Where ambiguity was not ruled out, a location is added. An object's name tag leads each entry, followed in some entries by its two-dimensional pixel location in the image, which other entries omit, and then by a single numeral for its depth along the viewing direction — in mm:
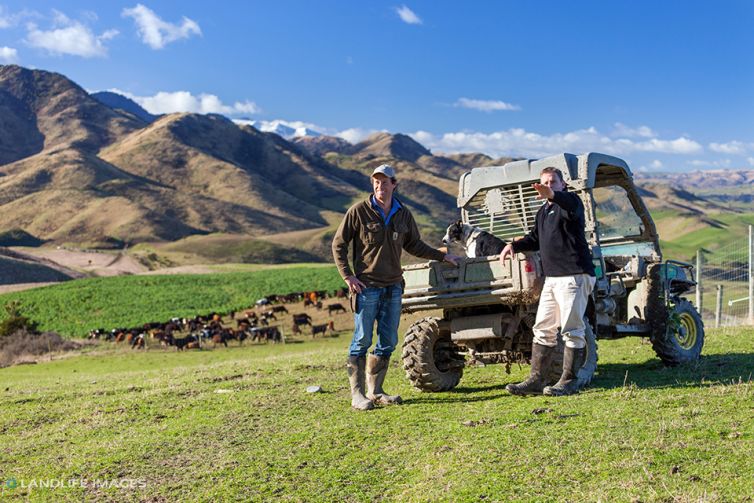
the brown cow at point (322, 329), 33922
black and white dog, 8703
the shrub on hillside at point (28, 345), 28609
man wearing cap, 7668
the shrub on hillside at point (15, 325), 33094
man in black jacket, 7277
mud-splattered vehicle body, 8023
